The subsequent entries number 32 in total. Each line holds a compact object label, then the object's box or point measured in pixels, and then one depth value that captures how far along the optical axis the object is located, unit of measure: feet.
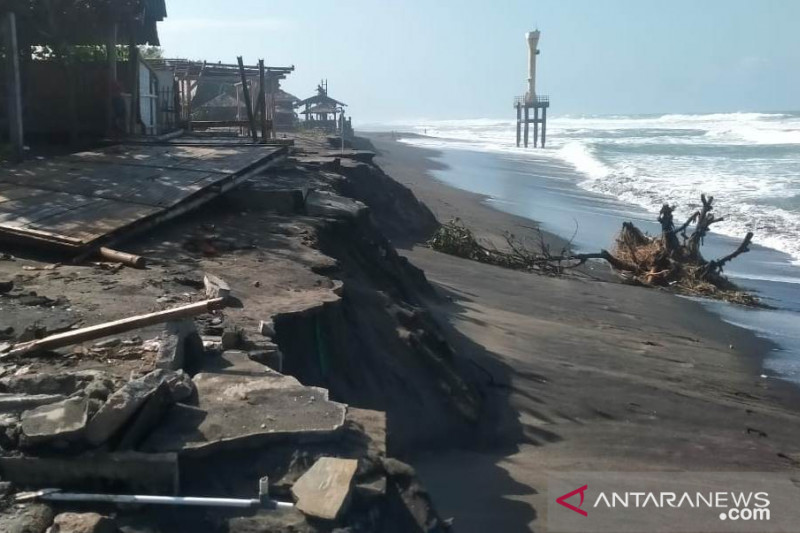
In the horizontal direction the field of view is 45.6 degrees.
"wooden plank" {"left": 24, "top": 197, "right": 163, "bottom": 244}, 27.02
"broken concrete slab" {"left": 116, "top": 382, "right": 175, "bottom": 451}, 13.58
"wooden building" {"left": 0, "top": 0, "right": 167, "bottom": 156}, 49.57
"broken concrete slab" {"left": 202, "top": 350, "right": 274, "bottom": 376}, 17.22
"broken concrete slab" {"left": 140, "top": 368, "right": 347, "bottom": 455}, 14.12
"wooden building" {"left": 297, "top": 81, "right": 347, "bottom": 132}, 152.56
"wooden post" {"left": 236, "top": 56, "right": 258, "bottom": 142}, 53.98
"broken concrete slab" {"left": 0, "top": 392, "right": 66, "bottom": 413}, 14.65
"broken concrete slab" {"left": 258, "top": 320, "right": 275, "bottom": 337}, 19.84
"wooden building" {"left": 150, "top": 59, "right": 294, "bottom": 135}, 71.36
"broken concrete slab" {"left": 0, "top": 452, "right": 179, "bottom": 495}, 13.17
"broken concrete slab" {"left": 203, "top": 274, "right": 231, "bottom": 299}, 21.45
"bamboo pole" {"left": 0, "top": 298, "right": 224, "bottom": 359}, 17.69
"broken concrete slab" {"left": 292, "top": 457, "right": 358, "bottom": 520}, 12.71
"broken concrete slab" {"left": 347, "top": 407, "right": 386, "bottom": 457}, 14.85
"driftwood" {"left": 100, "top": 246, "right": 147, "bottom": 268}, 25.00
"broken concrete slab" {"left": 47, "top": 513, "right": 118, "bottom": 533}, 12.07
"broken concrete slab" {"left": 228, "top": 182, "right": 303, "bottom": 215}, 35.63
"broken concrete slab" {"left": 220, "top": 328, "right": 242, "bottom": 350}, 18.52
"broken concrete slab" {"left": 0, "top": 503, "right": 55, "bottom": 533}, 12.27
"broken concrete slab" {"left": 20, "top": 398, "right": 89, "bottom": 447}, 13.28
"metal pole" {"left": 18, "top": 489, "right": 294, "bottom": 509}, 12.66
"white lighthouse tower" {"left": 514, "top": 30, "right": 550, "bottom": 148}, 200.16
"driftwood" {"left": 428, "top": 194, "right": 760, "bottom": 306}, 52.70
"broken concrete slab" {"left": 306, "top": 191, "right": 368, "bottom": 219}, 36.63
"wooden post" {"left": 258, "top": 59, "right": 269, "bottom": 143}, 52.54
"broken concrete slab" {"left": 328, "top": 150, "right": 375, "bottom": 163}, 67.01
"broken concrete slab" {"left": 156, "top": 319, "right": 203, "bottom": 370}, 16.77
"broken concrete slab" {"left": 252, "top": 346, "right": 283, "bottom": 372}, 18.31
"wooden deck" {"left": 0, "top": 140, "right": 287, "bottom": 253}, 27.27
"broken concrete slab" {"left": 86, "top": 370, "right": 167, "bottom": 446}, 13.32
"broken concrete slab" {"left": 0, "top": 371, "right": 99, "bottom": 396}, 15.48
